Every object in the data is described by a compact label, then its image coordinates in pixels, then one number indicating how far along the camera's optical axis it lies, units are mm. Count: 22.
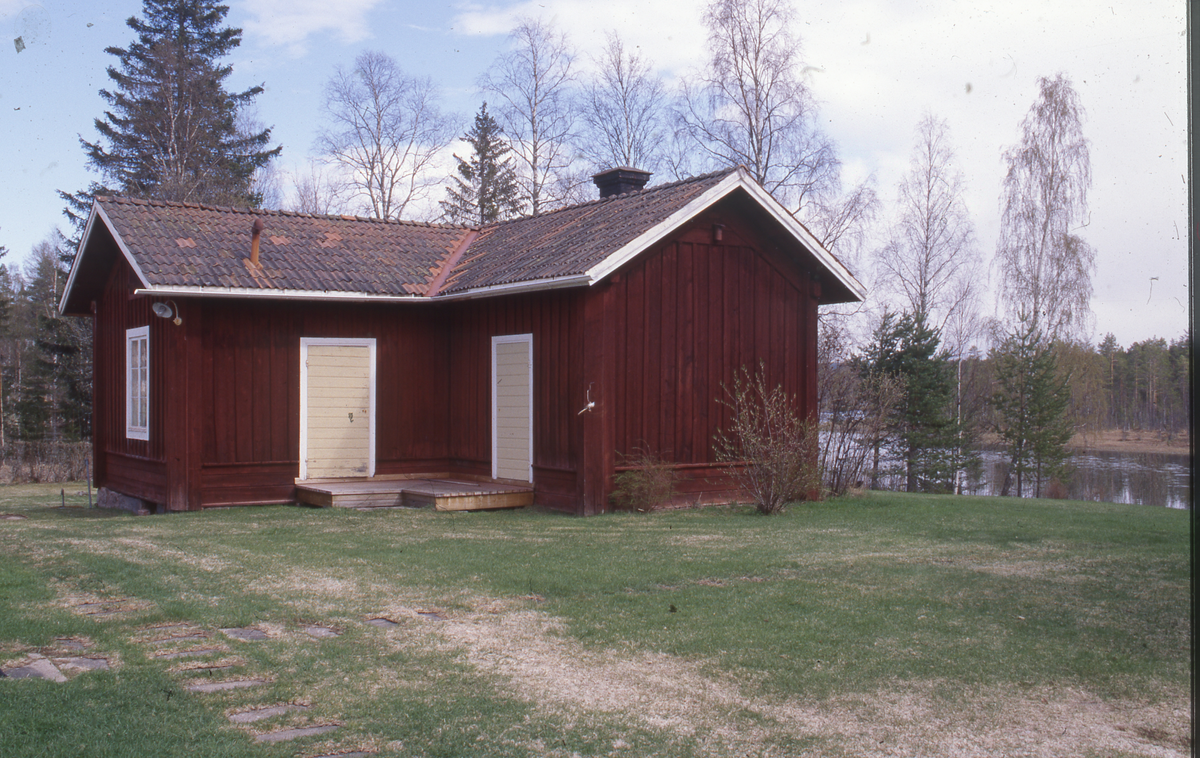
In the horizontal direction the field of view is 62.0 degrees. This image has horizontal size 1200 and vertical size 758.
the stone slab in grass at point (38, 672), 5016
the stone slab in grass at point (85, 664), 5176
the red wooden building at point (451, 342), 12594
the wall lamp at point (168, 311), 12656
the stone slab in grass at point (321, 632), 5984
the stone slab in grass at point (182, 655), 5414
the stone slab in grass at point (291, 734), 4164
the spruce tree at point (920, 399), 29562
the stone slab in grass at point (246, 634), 5874
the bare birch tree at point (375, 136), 35562
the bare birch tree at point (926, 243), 31062
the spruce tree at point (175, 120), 28344
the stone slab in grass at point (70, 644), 5613
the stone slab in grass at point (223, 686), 4836
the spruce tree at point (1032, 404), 30688
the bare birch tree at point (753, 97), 26203
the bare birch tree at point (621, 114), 31031
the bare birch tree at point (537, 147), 32250
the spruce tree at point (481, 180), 37094
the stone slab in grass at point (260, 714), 4410
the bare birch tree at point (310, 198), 36812
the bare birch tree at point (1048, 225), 29703
